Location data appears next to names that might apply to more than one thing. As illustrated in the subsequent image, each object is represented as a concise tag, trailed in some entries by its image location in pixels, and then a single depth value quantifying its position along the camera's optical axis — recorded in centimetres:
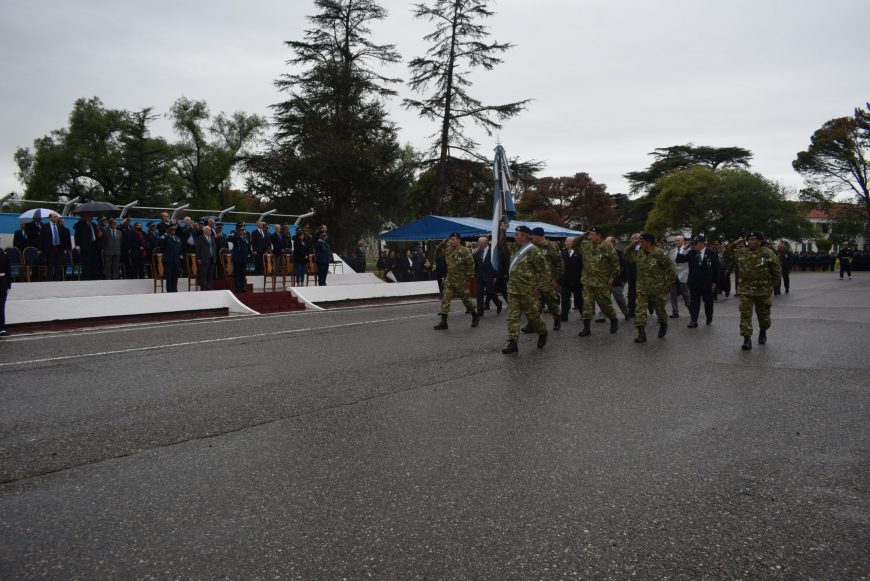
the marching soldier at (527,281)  923
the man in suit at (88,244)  1645
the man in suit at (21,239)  1620
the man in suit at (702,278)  1252
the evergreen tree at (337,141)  3500
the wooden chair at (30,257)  1591
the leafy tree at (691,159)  7225
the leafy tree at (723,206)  5438
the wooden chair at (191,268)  1774
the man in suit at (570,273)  1382
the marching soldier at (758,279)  962
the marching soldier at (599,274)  1122
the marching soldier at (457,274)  1195
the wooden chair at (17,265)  1581
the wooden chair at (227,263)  1835
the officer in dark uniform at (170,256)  1622
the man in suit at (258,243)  1967
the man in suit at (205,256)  1688
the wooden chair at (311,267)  2172
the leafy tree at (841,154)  5641
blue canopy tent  2433
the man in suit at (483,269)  1434
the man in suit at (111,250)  1705
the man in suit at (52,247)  1619
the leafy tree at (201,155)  5150
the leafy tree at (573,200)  8106
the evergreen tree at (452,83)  3512
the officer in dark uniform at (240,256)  1780
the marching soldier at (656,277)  1087
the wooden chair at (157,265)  1671
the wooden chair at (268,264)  1939
